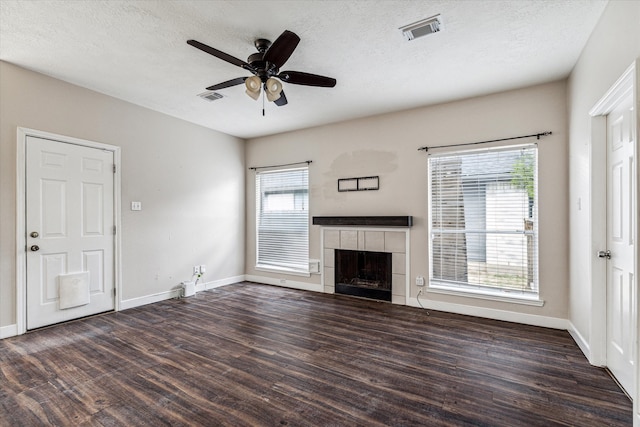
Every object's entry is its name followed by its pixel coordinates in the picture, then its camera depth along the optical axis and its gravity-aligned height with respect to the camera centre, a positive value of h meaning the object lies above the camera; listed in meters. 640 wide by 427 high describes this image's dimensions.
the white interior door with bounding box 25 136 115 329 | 3.44 -0.20
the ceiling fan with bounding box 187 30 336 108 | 2.44 +1.28
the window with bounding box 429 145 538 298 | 3.71 -0.11
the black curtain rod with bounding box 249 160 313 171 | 5.41 +0.90
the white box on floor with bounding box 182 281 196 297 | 4.89 -1.20
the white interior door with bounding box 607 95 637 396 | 2.18 -0.22
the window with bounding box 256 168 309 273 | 5.52 -0.11
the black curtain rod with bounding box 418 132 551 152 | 3.58 +0.90
